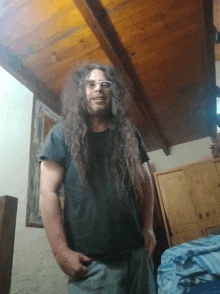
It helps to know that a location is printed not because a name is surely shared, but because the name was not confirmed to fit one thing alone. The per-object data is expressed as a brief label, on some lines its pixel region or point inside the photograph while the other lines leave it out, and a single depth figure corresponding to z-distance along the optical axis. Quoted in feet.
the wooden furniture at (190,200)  8.87
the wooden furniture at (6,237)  2.29
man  2.41
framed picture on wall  5.90
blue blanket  1.55
